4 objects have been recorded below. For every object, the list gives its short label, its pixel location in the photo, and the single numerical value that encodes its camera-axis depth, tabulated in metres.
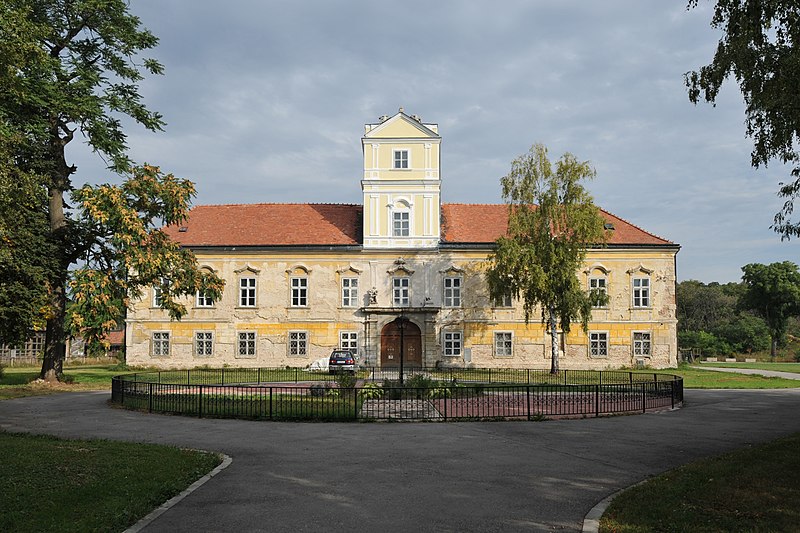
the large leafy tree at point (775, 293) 74.75
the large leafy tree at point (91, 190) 26.09
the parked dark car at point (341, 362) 34.38
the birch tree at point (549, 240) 34.88
